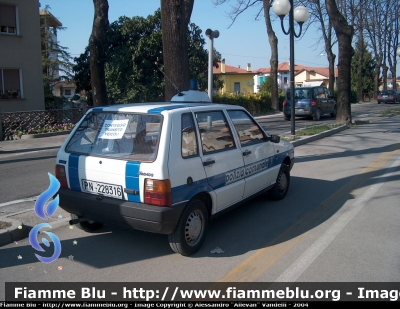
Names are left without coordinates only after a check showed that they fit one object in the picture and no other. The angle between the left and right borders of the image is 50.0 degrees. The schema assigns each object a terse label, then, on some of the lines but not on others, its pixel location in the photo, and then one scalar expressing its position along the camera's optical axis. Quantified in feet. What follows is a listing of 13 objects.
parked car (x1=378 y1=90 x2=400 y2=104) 152.15
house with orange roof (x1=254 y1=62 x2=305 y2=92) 255.45
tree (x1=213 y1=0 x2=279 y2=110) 97.09
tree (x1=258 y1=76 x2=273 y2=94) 128.57
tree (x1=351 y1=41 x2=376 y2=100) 189.57
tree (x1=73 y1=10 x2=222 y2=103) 80.74
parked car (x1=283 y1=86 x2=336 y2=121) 76.38
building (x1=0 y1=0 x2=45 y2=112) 63.21
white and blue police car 14.88
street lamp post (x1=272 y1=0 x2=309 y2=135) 43.21
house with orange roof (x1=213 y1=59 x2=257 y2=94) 189.57
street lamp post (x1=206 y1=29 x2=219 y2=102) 31.65
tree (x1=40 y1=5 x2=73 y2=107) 110.52
